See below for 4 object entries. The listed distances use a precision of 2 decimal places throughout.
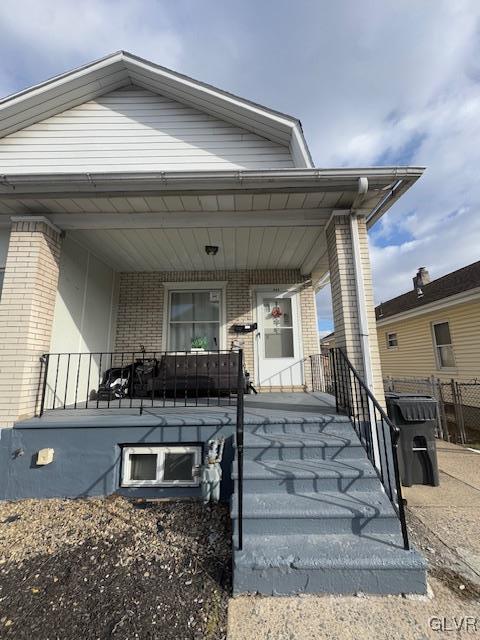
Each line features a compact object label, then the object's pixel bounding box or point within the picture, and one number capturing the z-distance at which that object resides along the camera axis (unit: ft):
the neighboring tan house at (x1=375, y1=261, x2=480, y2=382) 25.61
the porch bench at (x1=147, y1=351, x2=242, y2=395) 15.02
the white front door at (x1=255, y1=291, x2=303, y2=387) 17.85
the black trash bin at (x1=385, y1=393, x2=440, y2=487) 11.42
